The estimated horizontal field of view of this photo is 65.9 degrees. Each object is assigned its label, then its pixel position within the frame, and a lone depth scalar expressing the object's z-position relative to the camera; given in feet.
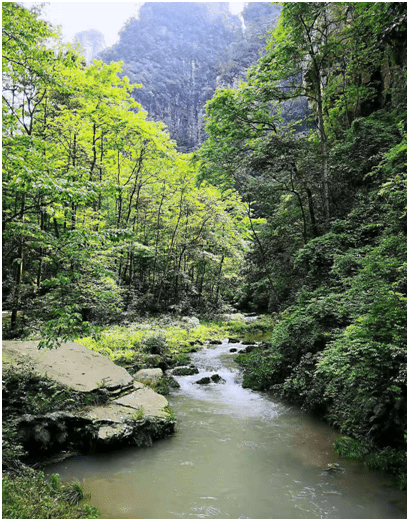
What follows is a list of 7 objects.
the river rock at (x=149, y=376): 32.53
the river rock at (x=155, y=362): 38.40
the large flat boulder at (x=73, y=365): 22.74
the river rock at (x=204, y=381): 34.99
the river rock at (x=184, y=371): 37.63
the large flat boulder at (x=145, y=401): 23.57
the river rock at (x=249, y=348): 48.01
